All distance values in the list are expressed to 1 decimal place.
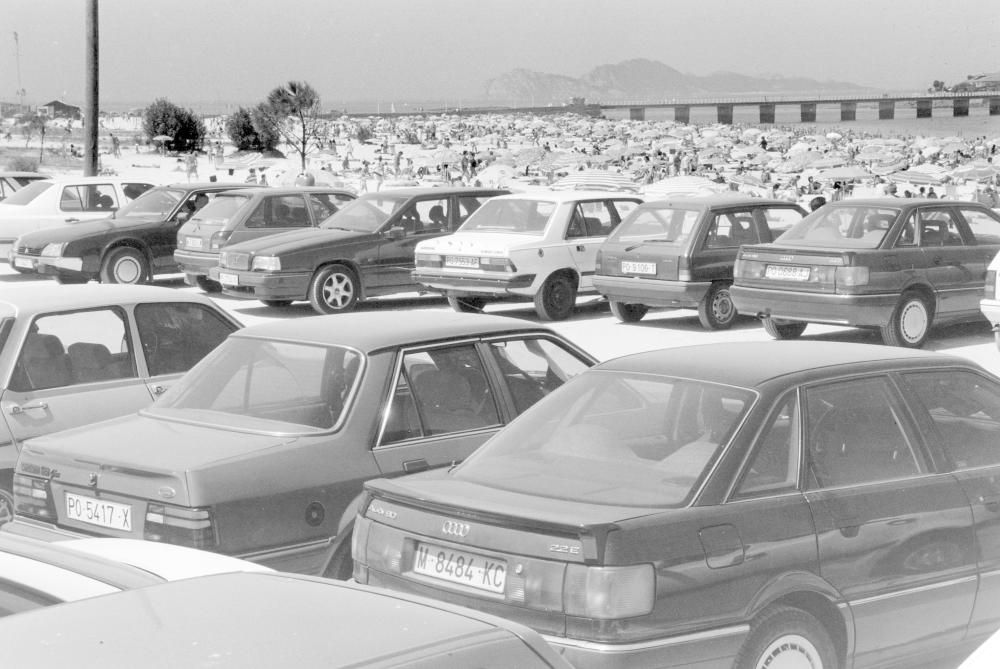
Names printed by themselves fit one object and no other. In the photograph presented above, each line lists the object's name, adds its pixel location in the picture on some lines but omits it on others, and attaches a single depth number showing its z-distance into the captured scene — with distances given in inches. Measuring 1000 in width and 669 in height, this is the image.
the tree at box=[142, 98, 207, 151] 2477.9
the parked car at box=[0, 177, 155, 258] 897.5
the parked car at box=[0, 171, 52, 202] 1065.5
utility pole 1082.7
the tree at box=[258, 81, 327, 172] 2171.5
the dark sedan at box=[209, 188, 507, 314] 692.7
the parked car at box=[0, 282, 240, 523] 286.5
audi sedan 166.7
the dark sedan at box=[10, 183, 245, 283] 800.9
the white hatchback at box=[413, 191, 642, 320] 656.4
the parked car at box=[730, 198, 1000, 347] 540.7
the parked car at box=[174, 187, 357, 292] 762.2
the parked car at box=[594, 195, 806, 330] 621.0
